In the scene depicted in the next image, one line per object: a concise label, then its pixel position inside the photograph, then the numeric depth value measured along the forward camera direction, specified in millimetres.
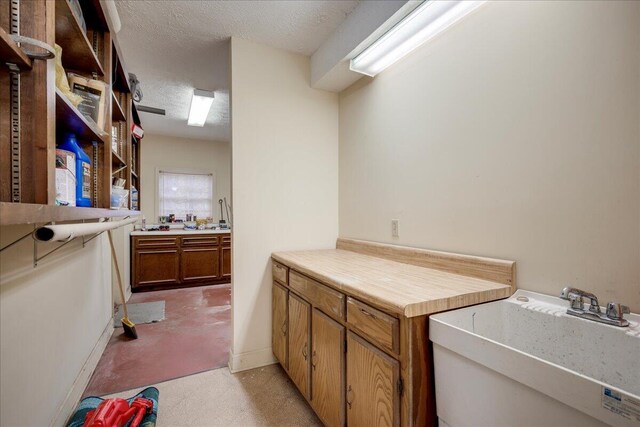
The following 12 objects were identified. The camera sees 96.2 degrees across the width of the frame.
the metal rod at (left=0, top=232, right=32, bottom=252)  1035
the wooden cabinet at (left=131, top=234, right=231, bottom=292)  4242
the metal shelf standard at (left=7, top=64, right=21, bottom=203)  838
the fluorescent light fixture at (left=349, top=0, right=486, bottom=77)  1405
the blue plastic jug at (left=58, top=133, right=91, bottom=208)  1348
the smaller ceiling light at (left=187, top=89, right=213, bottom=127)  3177
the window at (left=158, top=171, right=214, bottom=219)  5160
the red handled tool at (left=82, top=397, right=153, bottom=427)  1410
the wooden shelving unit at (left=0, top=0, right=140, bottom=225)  789
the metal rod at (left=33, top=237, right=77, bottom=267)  1354
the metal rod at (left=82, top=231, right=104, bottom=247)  2105
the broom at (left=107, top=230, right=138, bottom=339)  2740
